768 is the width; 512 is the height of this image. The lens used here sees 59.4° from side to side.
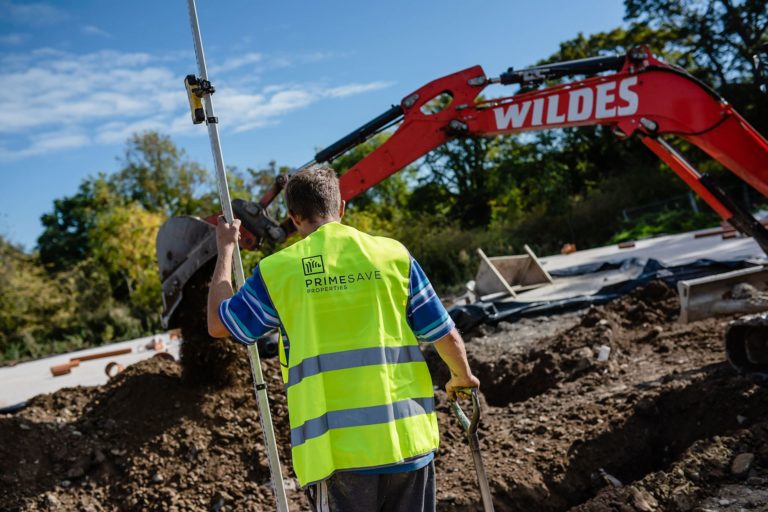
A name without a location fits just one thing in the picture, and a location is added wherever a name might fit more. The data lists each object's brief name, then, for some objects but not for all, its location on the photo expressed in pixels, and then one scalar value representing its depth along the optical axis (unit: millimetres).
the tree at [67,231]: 36562
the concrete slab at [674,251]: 11477
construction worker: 2131
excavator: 5621
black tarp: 8734
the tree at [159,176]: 29828
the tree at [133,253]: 19547
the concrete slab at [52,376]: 10534
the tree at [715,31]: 24984
